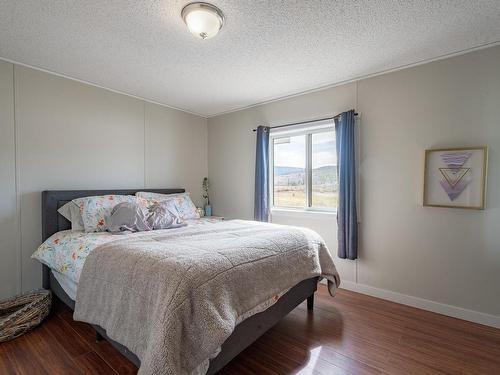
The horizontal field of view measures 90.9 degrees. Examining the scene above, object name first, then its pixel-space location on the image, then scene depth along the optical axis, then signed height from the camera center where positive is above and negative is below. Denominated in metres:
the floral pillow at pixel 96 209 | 2.45 -0.28
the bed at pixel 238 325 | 1.45 -0.94
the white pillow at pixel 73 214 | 2.50 -0.33
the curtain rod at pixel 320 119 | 2.89 +0.79
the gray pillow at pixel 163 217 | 2.60 -0.38
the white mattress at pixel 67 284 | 2.01 -0.87
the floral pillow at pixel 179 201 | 3.13 -0.25
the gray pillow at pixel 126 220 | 2.41 -0.37
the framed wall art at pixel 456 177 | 2.16 +0.05
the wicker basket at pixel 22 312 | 1.92 -1.11
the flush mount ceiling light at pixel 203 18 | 1.64 +1.13
